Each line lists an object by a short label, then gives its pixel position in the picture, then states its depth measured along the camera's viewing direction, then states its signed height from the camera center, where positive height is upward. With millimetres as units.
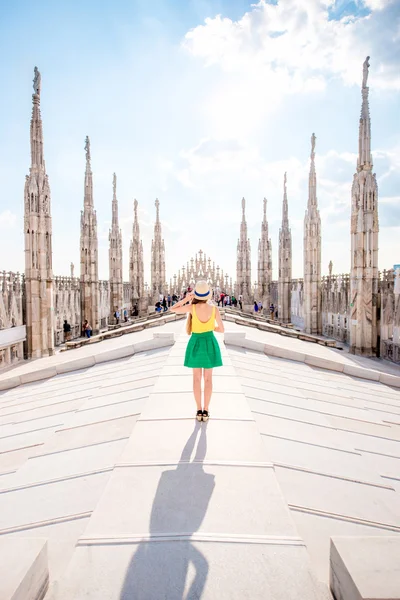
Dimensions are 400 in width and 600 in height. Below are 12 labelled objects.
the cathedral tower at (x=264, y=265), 30578 +1988
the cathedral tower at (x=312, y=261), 20969 +1545
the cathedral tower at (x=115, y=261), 26797 +2189
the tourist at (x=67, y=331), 19497 -2107
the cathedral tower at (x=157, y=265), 31469 +2156
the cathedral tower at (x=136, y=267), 30870 +1964
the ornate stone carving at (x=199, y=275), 30844 +1238
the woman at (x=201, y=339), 3475 -484
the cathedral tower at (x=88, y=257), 22375 +2095
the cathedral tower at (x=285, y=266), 26938 +1607
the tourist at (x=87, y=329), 20281 -2145
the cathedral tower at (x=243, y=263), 31000 +2154
